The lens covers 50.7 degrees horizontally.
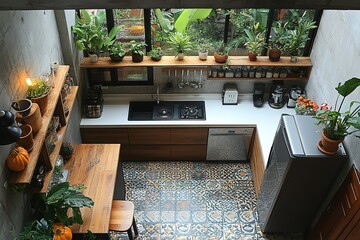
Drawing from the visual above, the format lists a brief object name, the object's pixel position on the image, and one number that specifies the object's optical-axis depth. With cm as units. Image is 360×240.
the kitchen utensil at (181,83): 498
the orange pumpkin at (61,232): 310
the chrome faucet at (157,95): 496
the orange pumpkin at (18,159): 278
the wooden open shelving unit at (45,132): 284
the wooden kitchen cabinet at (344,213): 316
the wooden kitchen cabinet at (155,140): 473
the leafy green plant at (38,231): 289
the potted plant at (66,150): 401
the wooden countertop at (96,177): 348
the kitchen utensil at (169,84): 498
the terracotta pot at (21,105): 293
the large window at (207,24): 447
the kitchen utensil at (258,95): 491
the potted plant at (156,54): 463
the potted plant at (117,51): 456
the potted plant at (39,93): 311
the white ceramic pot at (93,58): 455
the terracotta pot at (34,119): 288
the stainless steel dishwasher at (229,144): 474
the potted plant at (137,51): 457
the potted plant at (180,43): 451
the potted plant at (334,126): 302
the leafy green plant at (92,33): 425
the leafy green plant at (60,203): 313
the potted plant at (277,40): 455
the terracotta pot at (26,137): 286
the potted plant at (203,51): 466
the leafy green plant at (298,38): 438
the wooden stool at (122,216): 366
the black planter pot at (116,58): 459
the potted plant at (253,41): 455
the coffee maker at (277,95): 483
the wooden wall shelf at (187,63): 459
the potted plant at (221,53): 461
